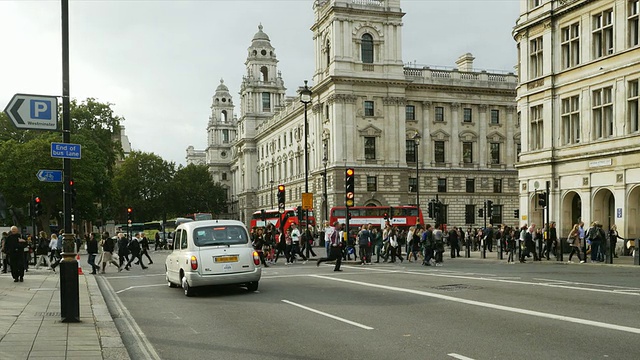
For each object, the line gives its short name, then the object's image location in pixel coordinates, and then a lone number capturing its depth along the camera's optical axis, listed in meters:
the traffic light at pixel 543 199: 31.11
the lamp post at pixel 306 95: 33.62
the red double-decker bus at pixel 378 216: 61.00
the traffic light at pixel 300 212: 37.41
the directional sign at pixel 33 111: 10.95
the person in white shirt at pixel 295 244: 31.36
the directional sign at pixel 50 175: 12.55
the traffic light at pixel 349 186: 28.54
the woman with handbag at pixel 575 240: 28.00
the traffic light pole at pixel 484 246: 34.71
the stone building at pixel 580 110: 31.83
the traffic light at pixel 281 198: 35.84
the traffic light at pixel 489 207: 41.99
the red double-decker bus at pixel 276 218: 59.88
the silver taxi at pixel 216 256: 15.87
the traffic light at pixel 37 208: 35.88
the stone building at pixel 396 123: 72.69
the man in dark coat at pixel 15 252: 21.33
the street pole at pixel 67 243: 11.22
